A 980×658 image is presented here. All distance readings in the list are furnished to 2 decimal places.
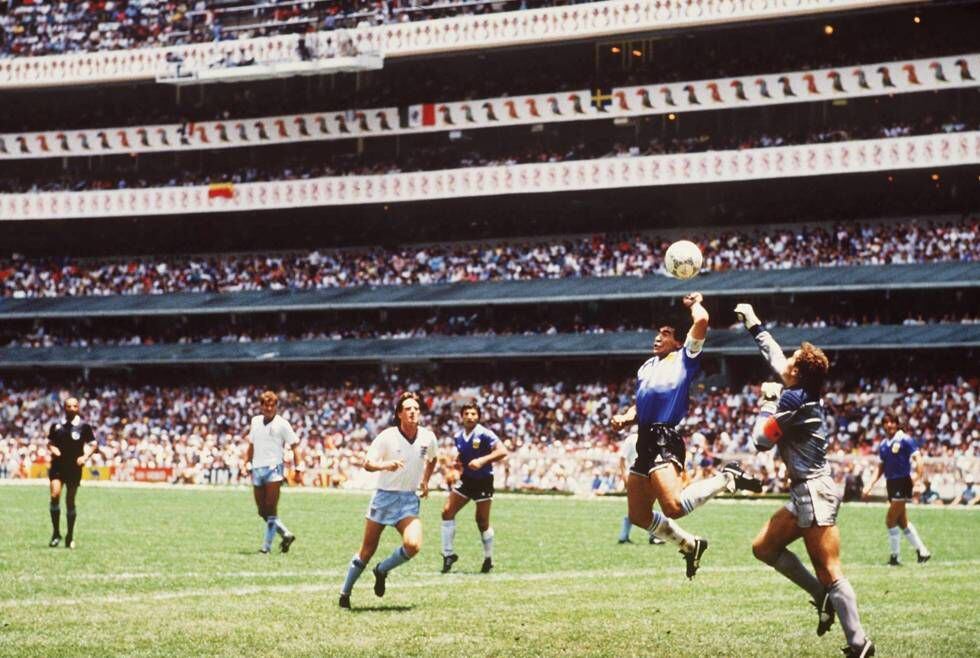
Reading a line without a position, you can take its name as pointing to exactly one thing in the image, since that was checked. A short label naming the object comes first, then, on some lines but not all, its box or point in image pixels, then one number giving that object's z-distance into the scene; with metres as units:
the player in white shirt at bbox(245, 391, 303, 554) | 23.45
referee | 23.69
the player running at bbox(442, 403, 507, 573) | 21.48
